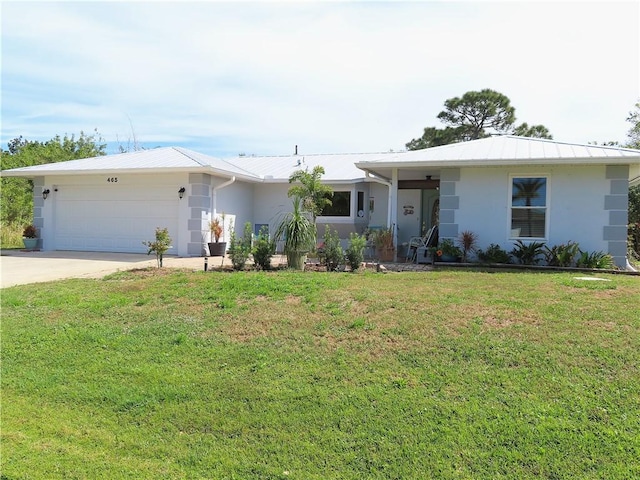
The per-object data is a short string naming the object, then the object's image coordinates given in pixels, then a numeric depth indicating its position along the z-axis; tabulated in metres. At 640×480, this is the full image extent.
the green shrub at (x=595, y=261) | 10.38
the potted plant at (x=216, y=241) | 14.18
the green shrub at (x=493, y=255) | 11.01
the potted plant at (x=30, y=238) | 15.89
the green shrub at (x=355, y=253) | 9.60
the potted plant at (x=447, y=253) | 11.26
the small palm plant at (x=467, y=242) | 11.36
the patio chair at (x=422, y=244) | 11.89
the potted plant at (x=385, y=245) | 12.60
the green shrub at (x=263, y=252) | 10.01
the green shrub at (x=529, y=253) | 10.85
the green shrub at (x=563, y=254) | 10.52
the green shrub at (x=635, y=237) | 16.42
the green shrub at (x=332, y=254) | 9.75
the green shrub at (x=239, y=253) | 10.00
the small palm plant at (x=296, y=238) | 10.09
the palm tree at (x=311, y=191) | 11.40
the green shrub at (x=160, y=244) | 10.47
